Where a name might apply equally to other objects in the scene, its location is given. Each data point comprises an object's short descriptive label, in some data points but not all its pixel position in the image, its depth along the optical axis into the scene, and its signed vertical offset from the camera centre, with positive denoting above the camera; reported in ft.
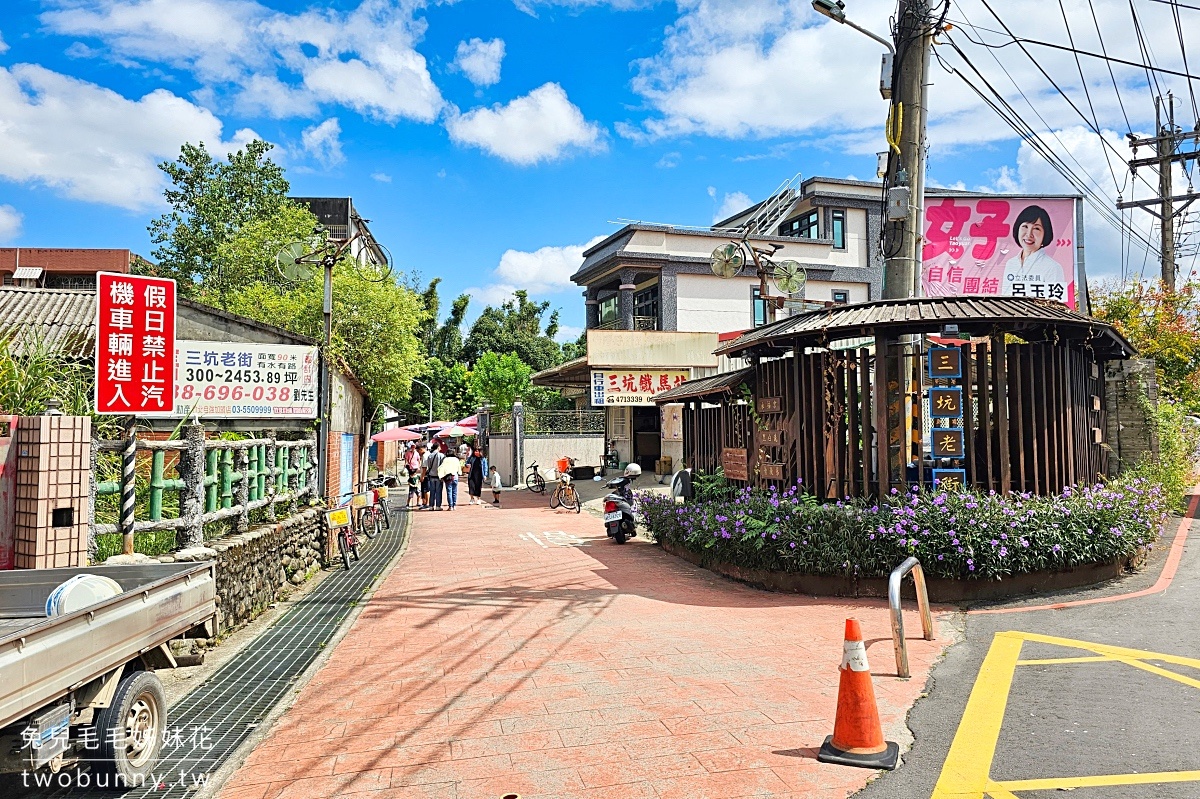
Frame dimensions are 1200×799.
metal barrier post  19.07 -4.45
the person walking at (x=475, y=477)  82.81 -4.17
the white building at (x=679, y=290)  81.51 +18.36
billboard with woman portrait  50.98 +12.11
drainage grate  14.65 -6.28
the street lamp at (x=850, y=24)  31.76 +16.59
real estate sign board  36.17 +2.80
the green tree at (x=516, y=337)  174.50 +22.25
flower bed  27.76 -3.61
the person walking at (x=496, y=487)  76.54 -4.77
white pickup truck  11.07 -3.50
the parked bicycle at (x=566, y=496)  68.58 -5.12
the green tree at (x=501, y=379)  142.61 +10.49
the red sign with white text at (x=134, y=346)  23.50 +2.85
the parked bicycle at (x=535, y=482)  86.58 -4.98
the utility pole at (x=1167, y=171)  68.39 +23.33
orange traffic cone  14.82 -5.41
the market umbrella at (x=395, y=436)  84.43 +0.27
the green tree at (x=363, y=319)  68.13 +10.35
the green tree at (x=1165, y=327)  61.82 +8.28
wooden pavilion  30.42 +1.48
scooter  46.52 -4.70
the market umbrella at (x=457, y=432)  106.28 +0.79
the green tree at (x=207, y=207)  102.63 +30.68
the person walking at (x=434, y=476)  71.41 -3.40
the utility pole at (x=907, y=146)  32.55 +11.96
